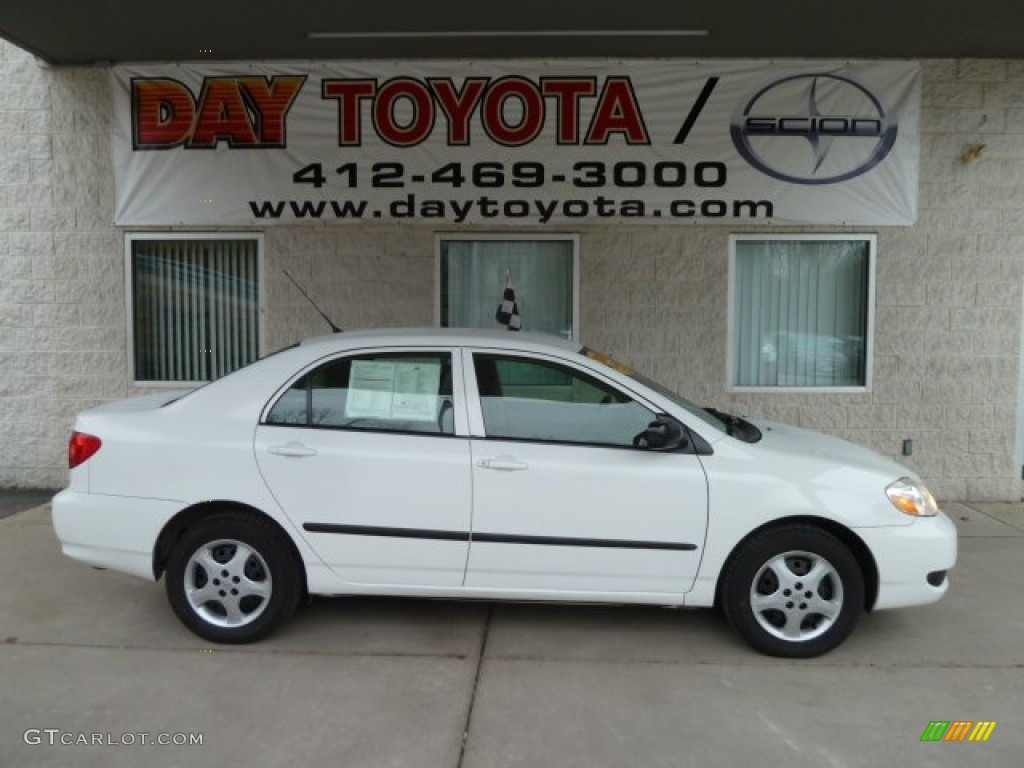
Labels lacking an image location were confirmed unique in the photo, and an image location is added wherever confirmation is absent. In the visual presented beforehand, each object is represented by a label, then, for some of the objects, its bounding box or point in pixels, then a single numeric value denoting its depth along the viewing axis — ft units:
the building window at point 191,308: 25.55
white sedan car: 13.30
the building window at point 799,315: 25.02
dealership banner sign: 24.14
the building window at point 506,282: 25.02
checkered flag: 24.68
